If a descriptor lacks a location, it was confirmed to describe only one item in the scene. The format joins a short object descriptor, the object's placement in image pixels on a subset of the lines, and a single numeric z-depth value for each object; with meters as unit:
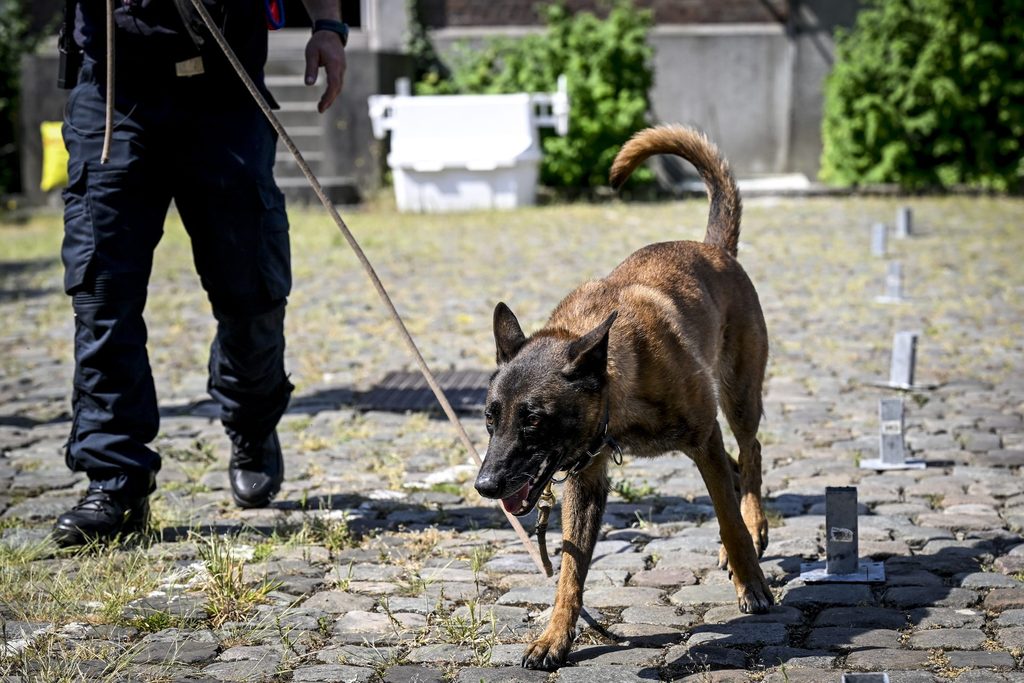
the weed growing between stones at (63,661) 3.44
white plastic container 16.12
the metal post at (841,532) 4.21
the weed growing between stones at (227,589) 4.04
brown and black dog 3.54
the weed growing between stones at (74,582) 3.98
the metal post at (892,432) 5.50
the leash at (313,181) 4.22
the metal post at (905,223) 13.00
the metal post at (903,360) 6.92
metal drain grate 7.07
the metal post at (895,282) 9.64
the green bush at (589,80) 17.00
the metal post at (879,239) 11.88
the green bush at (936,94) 16.23
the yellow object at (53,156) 16.70
